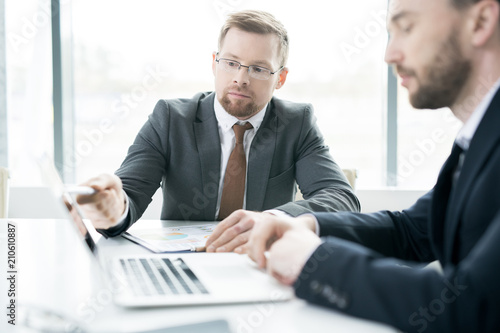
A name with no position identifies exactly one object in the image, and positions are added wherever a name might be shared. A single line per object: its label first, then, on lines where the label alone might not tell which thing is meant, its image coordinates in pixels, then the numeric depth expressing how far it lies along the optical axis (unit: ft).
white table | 2.48
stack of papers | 4.36
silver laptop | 2.83
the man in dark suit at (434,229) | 2.36
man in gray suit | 6.63
